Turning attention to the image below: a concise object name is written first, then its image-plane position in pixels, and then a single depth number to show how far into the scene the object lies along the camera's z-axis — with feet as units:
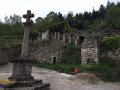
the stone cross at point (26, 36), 24.75
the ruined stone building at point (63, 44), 43.34
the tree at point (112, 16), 126.31
